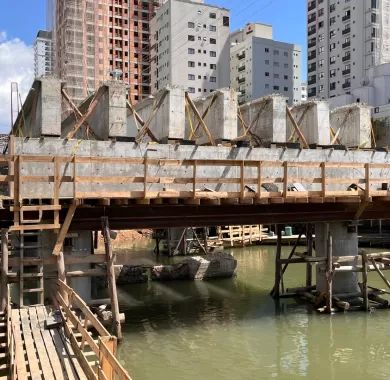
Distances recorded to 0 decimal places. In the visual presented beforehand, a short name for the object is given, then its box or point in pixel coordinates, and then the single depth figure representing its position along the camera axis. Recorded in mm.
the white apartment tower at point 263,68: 100438
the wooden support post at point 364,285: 19031
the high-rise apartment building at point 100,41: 67875
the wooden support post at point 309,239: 21438
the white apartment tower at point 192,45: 88625
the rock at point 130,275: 26797
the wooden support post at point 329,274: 18745
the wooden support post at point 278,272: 21425
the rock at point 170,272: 27484
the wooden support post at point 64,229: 14484
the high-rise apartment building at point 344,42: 78938
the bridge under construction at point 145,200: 12637
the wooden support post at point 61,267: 14221
